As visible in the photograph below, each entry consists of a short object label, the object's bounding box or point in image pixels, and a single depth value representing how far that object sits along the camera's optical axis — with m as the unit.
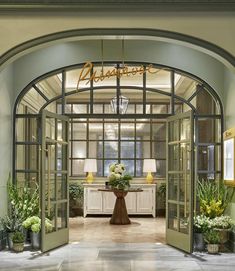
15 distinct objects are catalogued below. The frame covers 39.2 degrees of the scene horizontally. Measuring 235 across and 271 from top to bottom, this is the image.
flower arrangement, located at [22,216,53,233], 5.25
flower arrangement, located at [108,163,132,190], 7.61
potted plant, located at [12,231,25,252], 5.13
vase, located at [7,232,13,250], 5.21
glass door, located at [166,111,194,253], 5.23
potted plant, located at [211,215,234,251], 5.24
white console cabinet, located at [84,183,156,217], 8.57
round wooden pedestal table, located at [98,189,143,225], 7.60
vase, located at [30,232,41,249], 5.29
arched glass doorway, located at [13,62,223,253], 5.74
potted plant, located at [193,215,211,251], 5.28
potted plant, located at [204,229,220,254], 5.12
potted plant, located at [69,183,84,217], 8.64
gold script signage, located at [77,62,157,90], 5.13
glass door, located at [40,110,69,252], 5.18
